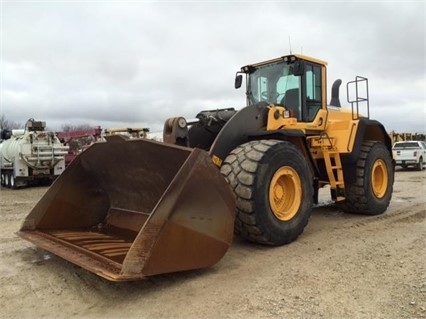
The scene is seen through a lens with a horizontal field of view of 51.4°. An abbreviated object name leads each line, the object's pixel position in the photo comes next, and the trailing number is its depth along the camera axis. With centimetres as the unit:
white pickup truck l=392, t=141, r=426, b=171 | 2250
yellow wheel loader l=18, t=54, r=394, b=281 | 400
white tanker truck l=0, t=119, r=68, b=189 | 1600
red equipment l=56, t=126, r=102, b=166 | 1953
